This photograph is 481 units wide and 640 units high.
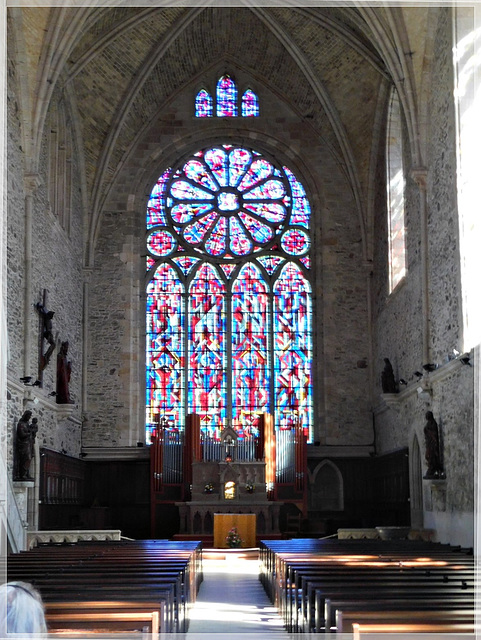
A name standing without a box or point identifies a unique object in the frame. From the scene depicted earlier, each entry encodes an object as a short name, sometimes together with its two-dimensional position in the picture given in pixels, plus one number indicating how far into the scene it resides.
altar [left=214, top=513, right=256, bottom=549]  21.95
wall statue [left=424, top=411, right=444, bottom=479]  18.20
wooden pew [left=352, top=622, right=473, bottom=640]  6.01
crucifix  21.00
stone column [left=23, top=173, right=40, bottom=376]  19.78
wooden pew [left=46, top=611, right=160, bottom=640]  6.30
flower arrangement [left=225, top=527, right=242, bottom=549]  21.36
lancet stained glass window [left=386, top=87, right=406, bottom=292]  23.75
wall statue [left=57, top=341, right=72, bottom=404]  22.89
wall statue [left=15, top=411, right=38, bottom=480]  18.19
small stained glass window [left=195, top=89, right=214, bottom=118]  28.52
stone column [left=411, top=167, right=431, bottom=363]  19.56
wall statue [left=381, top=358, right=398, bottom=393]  22.98
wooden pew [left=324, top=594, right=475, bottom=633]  7.13
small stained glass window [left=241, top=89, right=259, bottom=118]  28.55
